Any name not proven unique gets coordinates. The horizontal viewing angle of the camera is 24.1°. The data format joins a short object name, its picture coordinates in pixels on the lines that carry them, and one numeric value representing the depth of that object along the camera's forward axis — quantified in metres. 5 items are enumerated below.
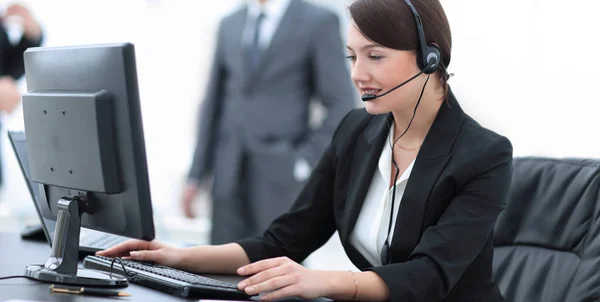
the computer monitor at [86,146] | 2.32
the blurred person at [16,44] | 4.33
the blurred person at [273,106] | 3.86
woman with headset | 2.39
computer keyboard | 2.32
